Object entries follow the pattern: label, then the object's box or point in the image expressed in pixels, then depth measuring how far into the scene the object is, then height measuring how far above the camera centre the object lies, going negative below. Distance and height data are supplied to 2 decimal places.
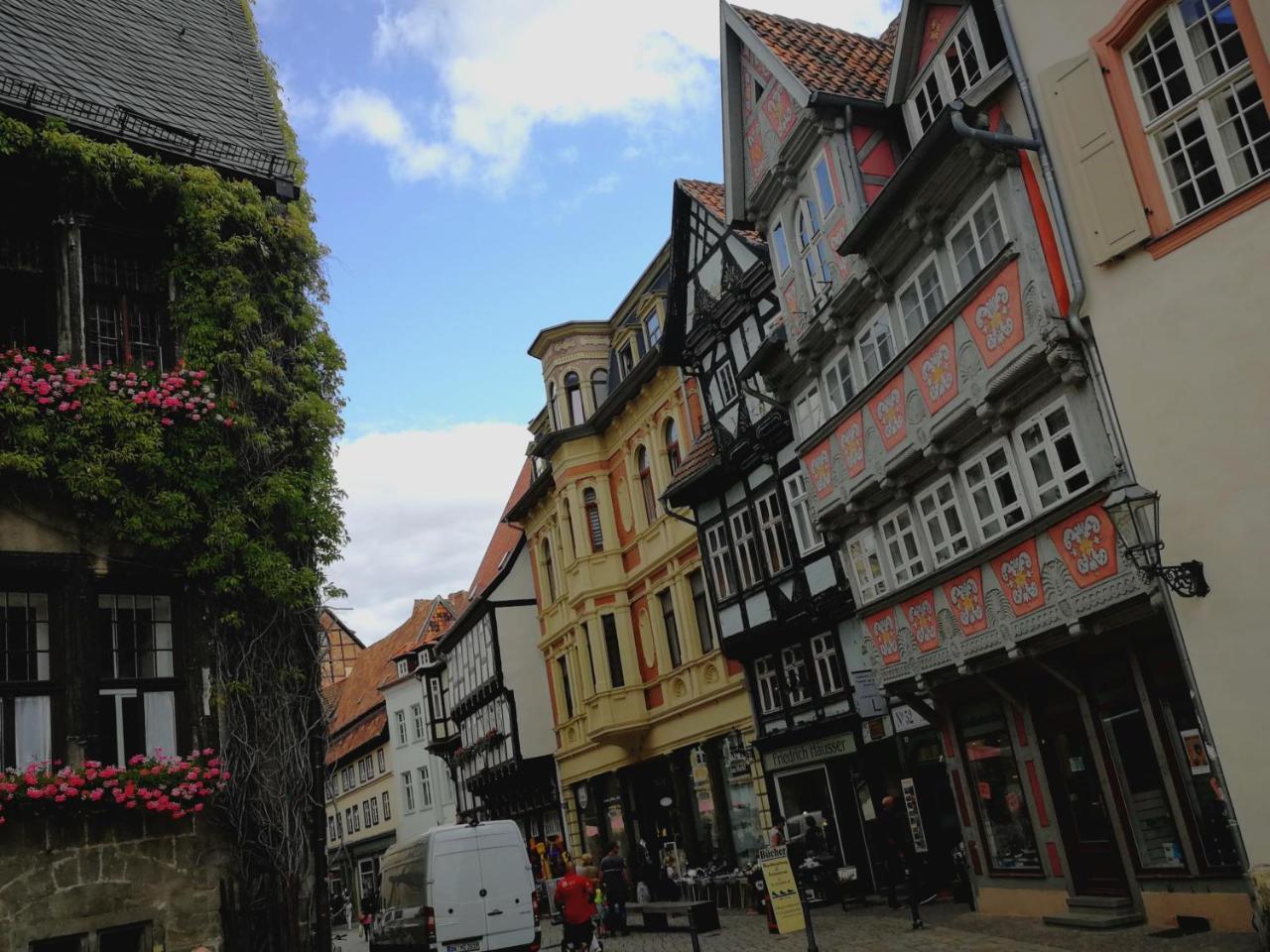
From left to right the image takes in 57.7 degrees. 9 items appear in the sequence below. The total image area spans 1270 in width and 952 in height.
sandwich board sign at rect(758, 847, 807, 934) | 16.30 -1.12
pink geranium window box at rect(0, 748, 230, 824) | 10.64 +1.21
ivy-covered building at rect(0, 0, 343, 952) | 11.23 +4.00
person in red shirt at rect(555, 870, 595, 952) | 15.34 -0.90
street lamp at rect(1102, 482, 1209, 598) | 10.26 +1.78
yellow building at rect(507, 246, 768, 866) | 26.02 +5.27
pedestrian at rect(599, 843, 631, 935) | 21.67 -1.05
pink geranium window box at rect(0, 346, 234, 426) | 11.88 +5.43
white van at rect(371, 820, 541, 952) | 16.70 -0.49
